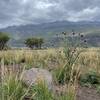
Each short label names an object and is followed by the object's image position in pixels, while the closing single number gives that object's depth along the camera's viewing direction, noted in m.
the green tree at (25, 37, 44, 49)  26.28
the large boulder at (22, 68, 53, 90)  2.55
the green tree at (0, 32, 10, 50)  24.60
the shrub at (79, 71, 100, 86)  3.32
